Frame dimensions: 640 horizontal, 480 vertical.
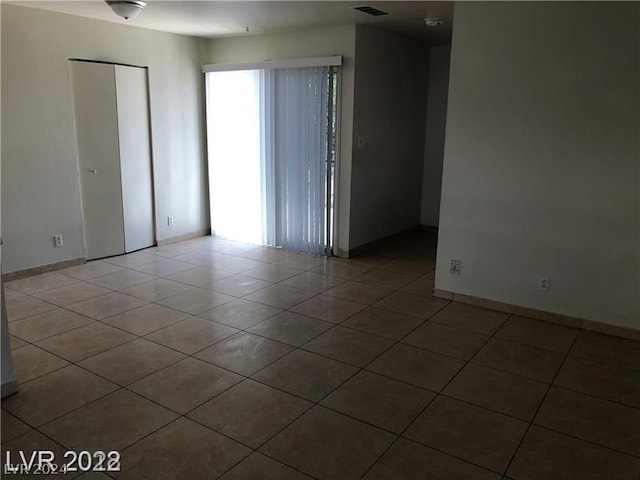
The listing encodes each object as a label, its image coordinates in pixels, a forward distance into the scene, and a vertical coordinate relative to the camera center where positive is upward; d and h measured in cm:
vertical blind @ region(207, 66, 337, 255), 541 -29
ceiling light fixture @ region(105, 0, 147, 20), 373 +87
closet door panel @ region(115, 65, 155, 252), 537 -29
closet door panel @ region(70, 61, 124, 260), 500 -28
